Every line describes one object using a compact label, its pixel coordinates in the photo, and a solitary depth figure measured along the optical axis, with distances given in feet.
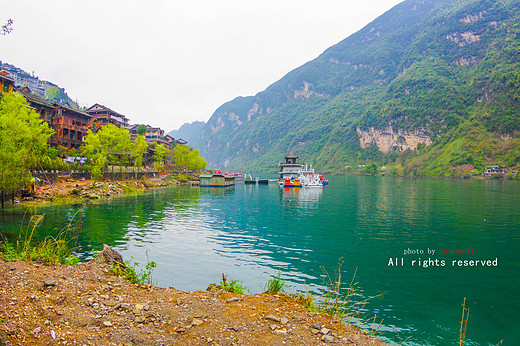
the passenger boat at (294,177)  293.06
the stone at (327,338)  21.53
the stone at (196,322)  23.11
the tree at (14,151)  77.53
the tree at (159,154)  306.35
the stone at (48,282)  27.66
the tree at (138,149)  237.45
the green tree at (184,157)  338.13
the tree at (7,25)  36.98
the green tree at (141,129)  376.27
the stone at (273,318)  24.04
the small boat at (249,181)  371.43
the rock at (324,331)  22.58
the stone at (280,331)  22.24
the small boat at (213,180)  292.57
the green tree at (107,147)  187.13
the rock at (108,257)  38.93
